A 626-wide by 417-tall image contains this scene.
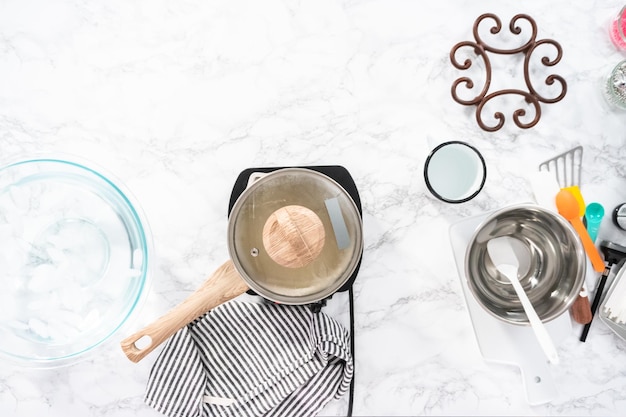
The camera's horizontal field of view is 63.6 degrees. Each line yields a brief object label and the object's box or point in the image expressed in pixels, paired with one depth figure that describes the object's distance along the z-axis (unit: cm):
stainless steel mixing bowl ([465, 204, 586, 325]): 76
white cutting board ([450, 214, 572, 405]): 87
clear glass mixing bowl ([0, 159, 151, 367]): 83
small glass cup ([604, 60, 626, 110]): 88
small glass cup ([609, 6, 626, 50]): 87
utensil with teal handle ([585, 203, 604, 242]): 88
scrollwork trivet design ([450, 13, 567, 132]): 87
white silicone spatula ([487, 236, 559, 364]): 72
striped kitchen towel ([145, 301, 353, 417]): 83
